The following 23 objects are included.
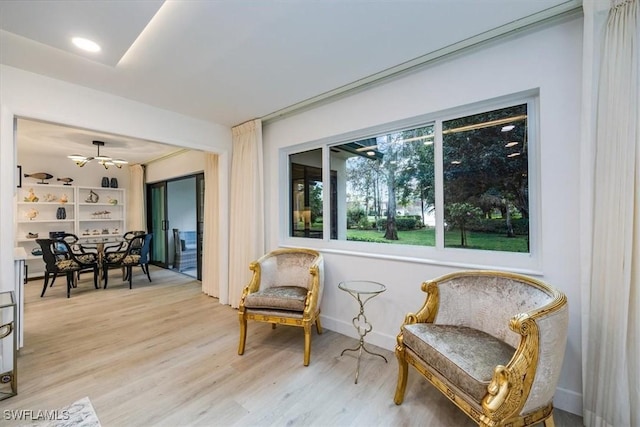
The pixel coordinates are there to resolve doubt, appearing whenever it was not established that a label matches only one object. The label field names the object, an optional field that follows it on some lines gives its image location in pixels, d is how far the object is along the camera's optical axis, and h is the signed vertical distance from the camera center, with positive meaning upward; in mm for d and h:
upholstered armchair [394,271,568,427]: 1269 -812
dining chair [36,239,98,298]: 4183 -825
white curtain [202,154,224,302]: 4293 -337
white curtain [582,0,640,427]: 1485 -84
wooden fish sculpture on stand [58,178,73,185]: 5934 +658
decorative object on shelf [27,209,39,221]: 5629 -80
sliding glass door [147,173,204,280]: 6289 -338
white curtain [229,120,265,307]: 3637 +29
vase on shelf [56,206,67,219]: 5902 -66
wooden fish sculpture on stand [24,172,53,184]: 5520 +715
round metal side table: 2217 -695
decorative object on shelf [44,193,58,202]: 5817 +281
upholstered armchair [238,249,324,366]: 2445 -824
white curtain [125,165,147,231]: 6594 +221
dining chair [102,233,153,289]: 4848 -865
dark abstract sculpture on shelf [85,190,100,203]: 6389 +303
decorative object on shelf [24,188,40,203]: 5566 +271
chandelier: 4727 +918
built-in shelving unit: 5590 -88
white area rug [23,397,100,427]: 1655 -1312
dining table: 4863 -721
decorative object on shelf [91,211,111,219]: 6535 -107
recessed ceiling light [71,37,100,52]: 1974 +1239
